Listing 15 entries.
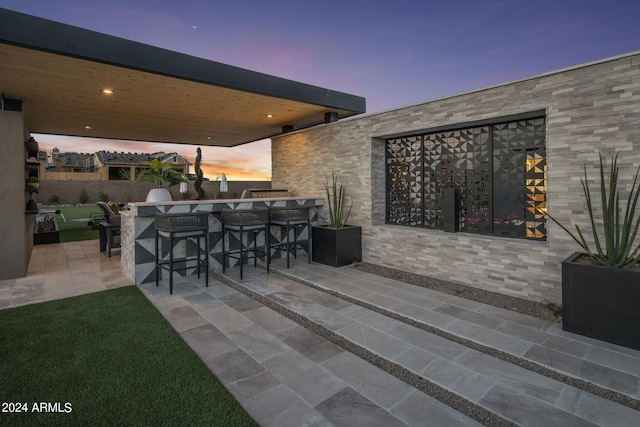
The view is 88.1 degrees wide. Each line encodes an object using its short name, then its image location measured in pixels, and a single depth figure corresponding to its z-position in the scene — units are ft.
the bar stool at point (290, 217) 18.19
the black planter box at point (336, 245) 18.80
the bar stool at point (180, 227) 14.06
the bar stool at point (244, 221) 16.21
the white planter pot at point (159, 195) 17.01
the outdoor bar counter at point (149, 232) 15.55
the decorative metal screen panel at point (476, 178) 13.84
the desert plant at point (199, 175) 20.15
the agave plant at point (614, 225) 9.48
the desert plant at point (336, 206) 19.99
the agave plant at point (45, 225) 28.31
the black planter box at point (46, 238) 27.22
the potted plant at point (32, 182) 19.06
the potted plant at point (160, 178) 17.01
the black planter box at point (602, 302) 8.95
